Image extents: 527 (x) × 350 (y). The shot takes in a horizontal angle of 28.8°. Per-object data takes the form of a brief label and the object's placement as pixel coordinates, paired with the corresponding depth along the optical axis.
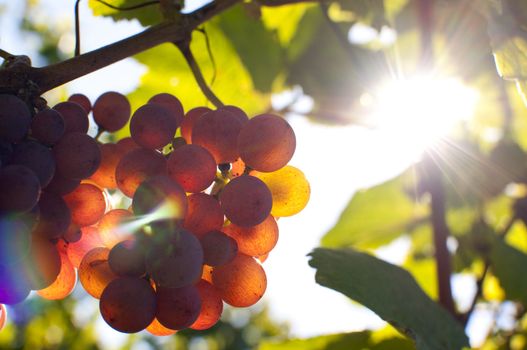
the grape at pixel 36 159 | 0.28
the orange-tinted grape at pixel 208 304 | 0.31
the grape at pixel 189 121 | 0.33
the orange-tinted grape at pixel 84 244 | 0.32
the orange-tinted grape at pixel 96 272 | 0.31
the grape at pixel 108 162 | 0.33
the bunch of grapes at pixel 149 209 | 0.28
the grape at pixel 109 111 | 0.35
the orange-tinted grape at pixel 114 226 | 0.31
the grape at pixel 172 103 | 0.33
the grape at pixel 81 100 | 0.35
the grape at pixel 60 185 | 0.30
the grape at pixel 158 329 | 0.31
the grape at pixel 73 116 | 0.31
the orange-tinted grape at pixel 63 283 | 0.32
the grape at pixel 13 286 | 0.29
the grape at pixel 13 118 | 0.28
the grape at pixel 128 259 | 0.29
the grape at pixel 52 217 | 0.29
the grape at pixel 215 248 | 0.30
